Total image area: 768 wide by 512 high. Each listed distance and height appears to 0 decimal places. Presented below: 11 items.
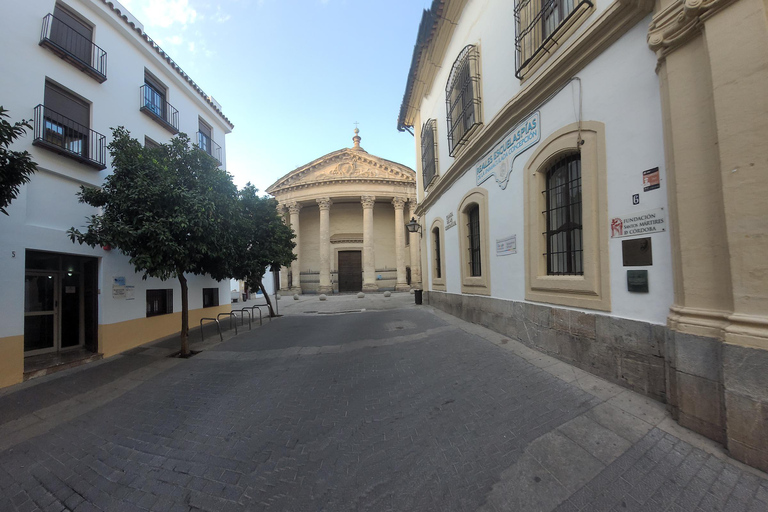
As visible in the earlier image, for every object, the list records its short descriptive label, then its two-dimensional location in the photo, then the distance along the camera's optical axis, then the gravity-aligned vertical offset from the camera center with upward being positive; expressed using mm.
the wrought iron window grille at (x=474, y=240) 7840 +763
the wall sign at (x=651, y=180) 3061 +877
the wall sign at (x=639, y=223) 3029 +430
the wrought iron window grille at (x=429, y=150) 10883 +4683
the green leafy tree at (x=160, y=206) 5727 +1460
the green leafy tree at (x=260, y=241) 10375 +1227
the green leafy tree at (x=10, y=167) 3916 +1658
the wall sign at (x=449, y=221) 9289 +1531
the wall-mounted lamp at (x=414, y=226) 14159 +2100
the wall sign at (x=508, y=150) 5047 +2302
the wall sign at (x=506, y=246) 5637 +419
